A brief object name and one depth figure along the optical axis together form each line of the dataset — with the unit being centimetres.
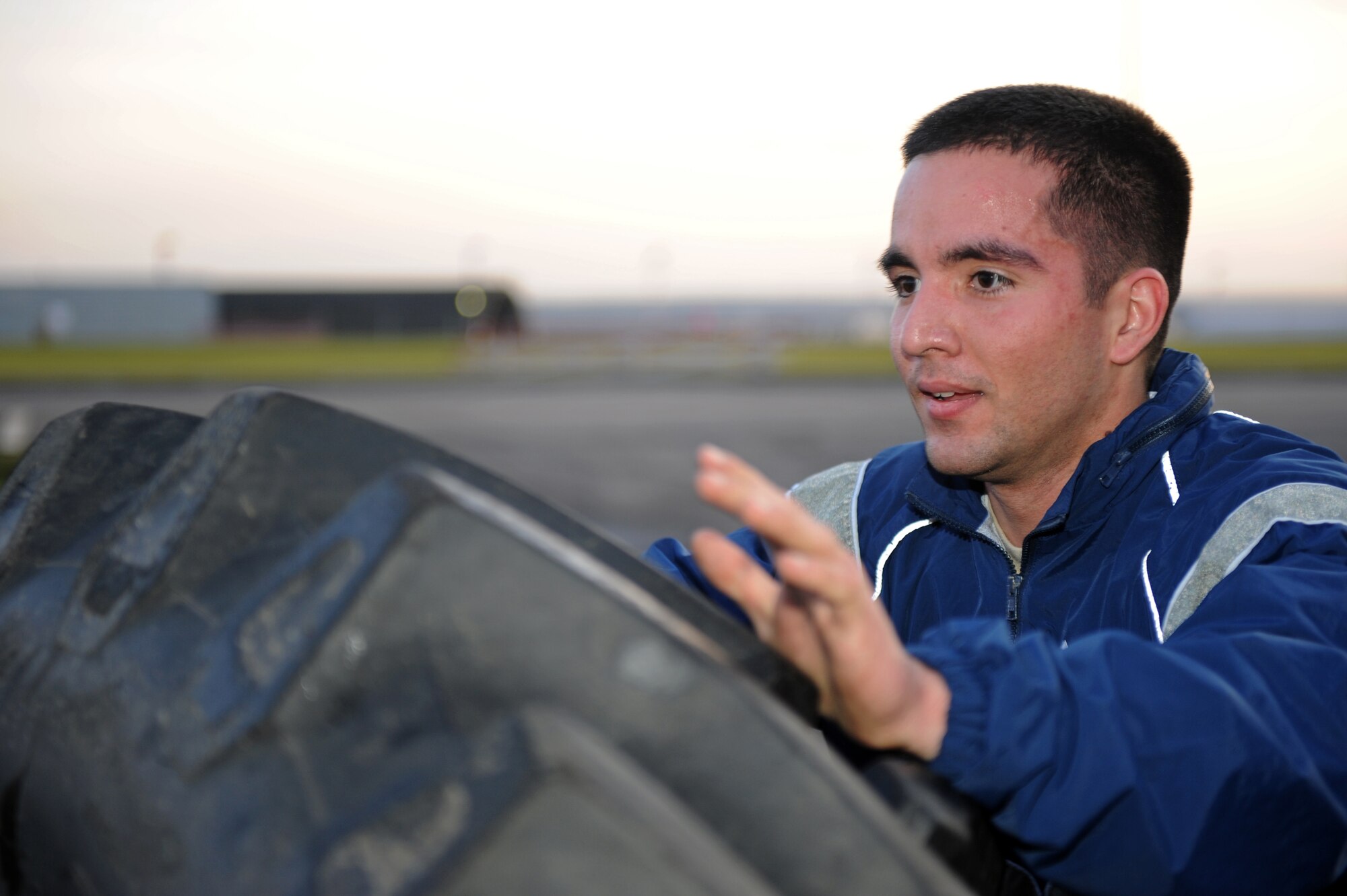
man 73
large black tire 51
